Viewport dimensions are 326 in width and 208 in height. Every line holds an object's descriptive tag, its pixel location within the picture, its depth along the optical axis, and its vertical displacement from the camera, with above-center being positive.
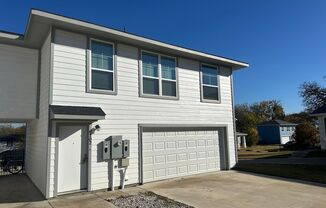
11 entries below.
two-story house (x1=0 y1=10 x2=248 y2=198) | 7.84 +1.16
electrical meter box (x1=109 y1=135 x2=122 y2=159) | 8.48 -0.37
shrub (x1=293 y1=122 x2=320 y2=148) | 26.91 -0.33
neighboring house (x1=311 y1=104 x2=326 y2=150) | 19.81 +0.59
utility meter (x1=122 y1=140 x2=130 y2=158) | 8.73 -0.43
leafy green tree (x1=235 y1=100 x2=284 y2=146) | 54.77 +4.95
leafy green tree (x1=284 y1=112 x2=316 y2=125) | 44.78 +2.74
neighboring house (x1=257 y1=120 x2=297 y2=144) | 41.66 +0.21
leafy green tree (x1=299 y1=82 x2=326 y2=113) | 34.75 +4.96
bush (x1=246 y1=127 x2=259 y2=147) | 38.28 -0.61
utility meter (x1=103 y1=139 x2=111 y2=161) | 8.35 -0.45
